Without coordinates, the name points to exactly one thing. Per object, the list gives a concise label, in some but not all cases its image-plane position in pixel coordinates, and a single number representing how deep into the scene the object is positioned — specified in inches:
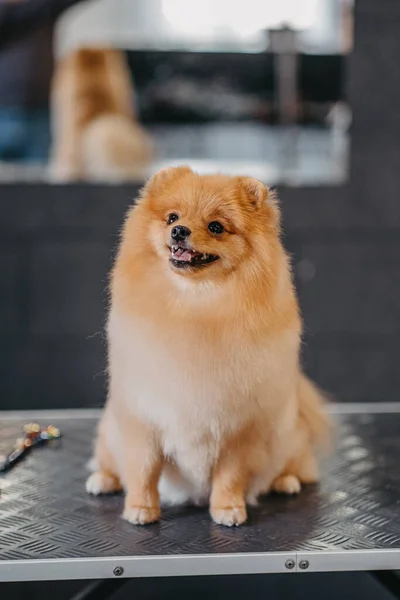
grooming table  57.0
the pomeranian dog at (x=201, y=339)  57.8
